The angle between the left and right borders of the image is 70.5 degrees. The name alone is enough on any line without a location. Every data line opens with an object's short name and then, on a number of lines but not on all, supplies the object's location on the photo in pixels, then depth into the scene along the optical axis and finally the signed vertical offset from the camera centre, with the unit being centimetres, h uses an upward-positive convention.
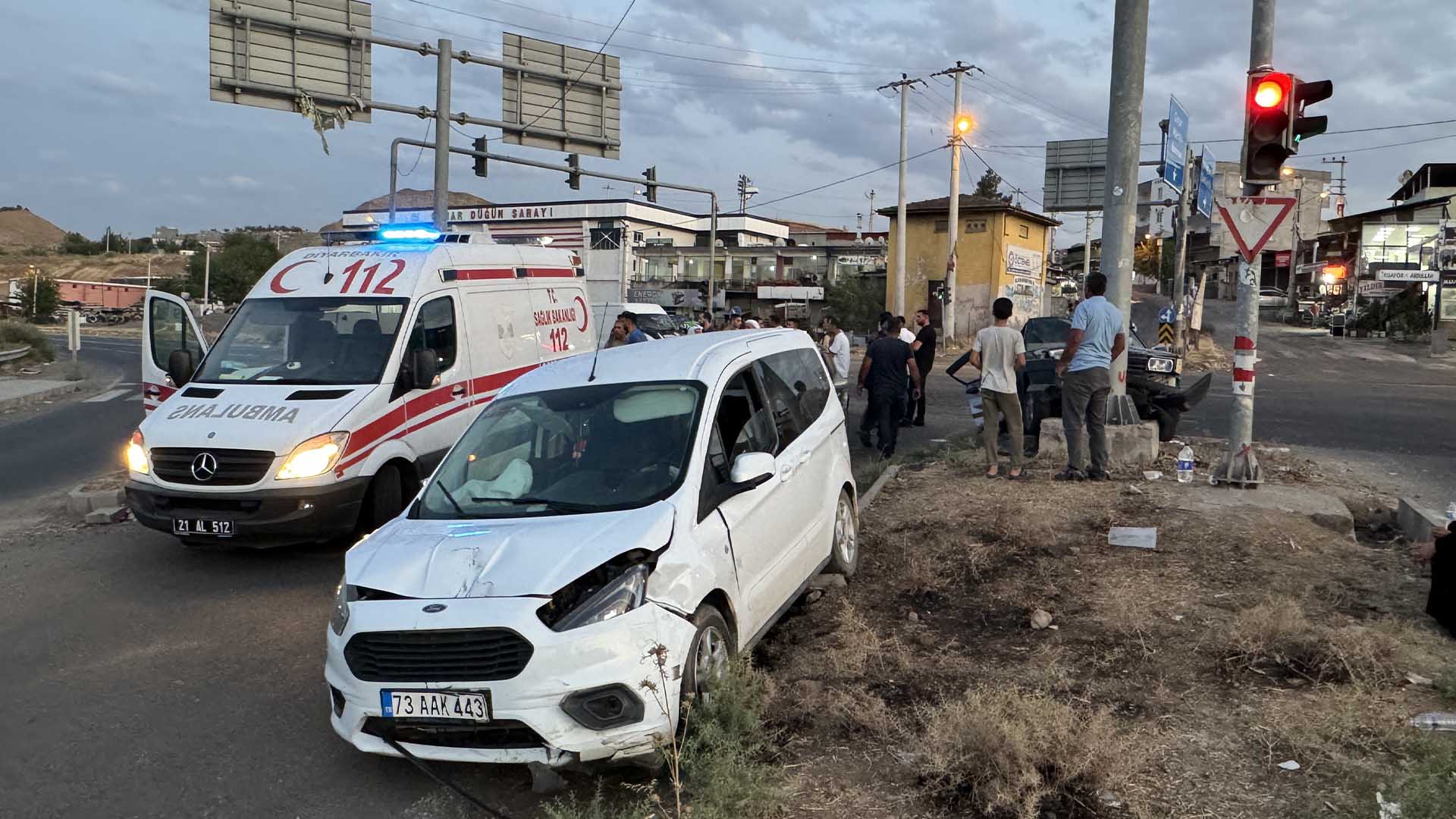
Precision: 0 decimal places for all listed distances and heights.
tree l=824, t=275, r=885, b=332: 5178 +120
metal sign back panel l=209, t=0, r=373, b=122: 1612 +409
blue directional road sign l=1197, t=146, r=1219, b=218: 2202 +330
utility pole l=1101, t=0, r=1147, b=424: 1018 +176
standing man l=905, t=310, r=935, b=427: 1495 -32
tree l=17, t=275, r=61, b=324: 6284 +1
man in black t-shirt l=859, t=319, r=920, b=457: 1207 -62
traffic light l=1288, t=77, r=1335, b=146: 834 +191
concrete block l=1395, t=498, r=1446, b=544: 739 -130
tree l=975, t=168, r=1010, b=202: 7331 +1043
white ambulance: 724 -59
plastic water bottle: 929 -117
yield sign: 862 +102
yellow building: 4316 +313
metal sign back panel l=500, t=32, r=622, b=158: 1922 +423
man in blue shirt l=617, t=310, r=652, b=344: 1192 -10
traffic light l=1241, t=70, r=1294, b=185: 832 +176
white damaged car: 393 -105
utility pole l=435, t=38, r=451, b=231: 1744 +314
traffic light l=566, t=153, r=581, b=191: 2097 +304
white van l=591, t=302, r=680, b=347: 2448 +9
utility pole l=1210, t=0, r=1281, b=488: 890 -20
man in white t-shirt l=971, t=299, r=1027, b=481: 969 -39
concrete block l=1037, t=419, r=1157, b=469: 984 -104
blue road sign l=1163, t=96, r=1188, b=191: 1438 +277
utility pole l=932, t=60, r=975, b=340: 3409 +465
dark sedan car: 1119 -54
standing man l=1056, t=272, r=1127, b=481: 903 -27
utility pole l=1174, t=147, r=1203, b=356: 2702 +268
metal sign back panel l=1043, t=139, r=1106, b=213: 2839 +457
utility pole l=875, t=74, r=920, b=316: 3541 +311
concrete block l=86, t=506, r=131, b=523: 940 -195
